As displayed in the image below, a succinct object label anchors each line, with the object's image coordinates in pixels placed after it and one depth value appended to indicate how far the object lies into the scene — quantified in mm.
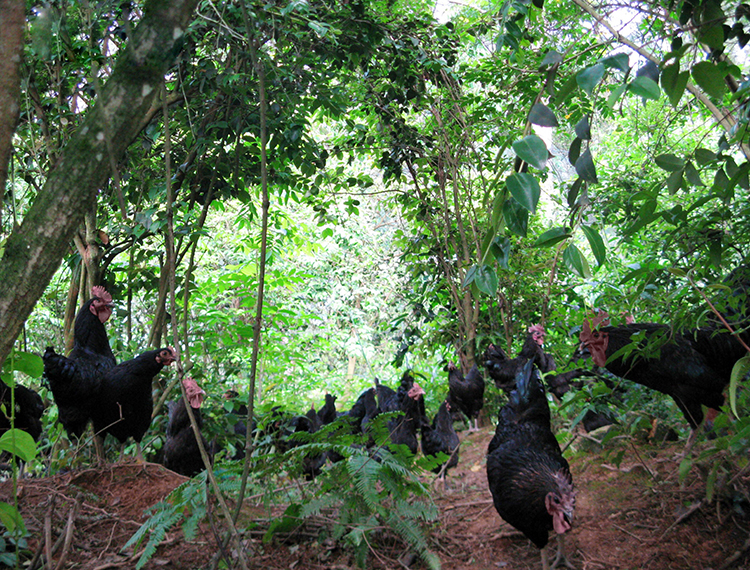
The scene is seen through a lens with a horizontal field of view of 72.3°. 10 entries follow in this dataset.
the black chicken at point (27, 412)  3711
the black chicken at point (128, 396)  3502
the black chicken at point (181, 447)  4191
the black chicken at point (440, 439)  4535
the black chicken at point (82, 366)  3293
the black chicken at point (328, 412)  5762
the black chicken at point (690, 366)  3236
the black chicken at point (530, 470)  2650
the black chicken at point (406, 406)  4609
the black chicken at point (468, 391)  5551
